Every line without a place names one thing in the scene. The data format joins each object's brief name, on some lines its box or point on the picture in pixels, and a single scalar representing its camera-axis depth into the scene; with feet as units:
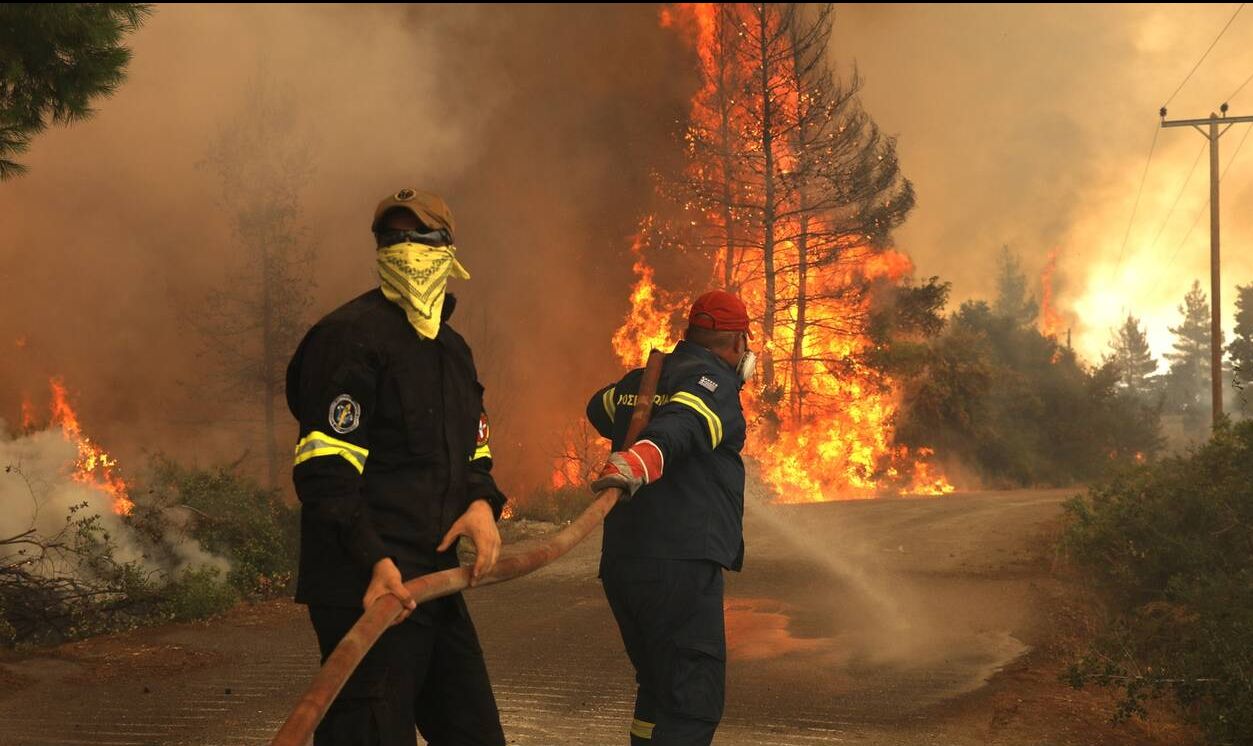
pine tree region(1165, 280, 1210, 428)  216.13
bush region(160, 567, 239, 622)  29.04
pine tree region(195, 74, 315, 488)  67.56
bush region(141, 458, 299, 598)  32.35
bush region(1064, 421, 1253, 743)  17.04
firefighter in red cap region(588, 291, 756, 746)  12.66
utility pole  72.76
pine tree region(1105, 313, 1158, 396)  262.88
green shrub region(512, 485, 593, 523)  48.37
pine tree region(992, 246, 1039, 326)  224.12
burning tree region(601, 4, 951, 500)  79.82
